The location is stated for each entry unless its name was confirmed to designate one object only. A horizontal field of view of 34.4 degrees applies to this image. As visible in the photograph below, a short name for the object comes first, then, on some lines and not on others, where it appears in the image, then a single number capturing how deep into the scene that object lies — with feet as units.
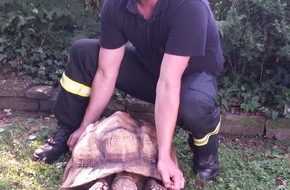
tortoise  9.35
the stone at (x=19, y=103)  14.88
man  9.72
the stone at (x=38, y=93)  14.67
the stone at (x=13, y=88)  14.76
